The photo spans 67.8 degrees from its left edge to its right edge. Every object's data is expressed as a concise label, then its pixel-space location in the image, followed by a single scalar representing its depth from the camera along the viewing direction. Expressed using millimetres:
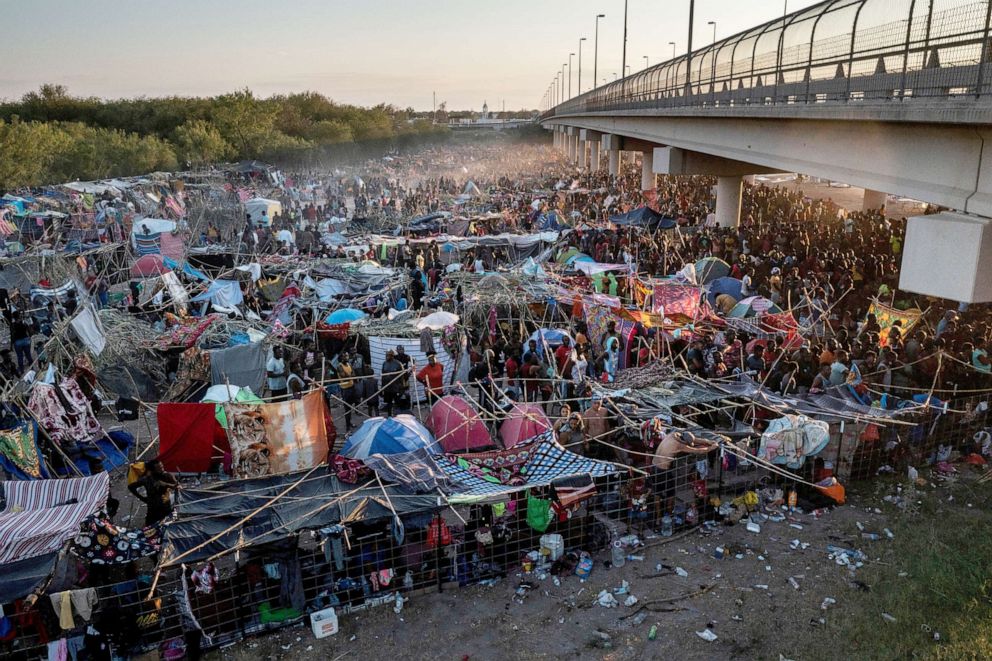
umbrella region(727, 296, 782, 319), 14789
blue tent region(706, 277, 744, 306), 16734
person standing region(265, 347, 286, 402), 12812
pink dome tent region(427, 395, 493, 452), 9836
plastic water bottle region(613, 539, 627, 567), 8703
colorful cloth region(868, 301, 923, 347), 13016
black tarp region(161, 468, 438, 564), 7227
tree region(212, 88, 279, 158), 71375
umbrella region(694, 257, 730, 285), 18766
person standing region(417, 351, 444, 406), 12258
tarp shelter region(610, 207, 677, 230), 23656
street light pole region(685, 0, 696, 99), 25031
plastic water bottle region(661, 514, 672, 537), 9250
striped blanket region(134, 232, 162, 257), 22356
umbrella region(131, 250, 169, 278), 20109
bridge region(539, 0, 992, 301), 9602
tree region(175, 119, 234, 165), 62719
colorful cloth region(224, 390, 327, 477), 9195
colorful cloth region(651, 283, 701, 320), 14297
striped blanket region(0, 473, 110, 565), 6871
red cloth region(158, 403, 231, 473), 9586
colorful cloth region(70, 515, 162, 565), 7061
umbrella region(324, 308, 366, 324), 14422
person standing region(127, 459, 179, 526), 8391
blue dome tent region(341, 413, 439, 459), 9070
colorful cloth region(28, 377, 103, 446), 10070
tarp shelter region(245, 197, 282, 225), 30781
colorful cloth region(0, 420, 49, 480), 8943
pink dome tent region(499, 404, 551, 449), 9766
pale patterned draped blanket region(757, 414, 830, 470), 9219
